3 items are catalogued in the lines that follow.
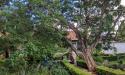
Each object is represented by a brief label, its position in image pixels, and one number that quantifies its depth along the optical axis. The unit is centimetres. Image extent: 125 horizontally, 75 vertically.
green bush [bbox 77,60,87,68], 929
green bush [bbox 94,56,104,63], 1141
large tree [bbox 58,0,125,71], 766
